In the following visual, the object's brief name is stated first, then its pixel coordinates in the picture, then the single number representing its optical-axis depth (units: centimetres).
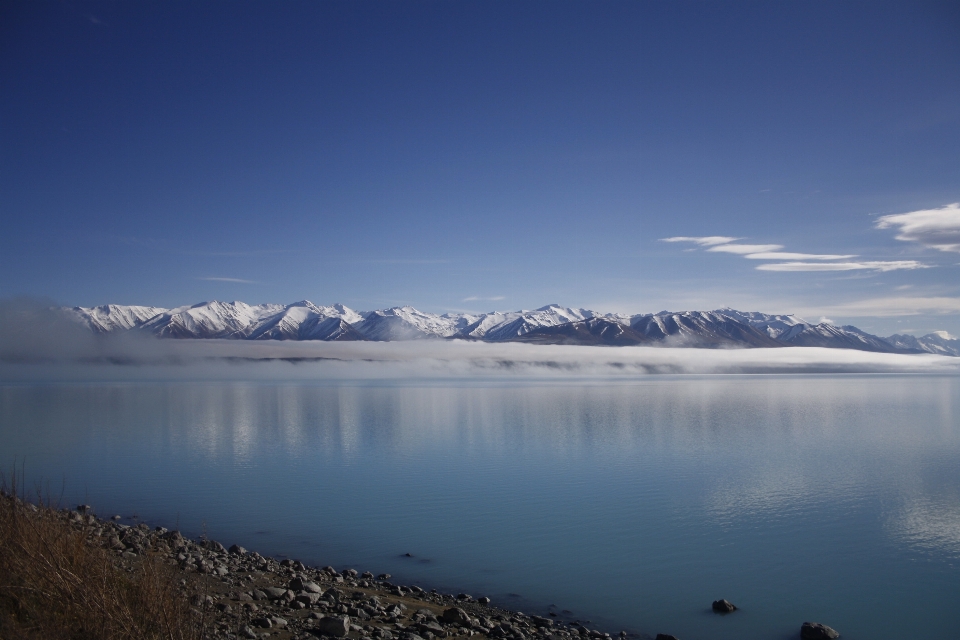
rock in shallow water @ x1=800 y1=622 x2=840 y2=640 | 925
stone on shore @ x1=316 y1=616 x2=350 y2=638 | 793
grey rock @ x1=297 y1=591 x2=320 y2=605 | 923
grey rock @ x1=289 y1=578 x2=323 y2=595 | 972
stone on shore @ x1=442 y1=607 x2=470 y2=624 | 884
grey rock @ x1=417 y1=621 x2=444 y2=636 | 834
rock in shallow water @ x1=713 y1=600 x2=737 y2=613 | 1036
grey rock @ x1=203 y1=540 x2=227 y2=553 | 1291
